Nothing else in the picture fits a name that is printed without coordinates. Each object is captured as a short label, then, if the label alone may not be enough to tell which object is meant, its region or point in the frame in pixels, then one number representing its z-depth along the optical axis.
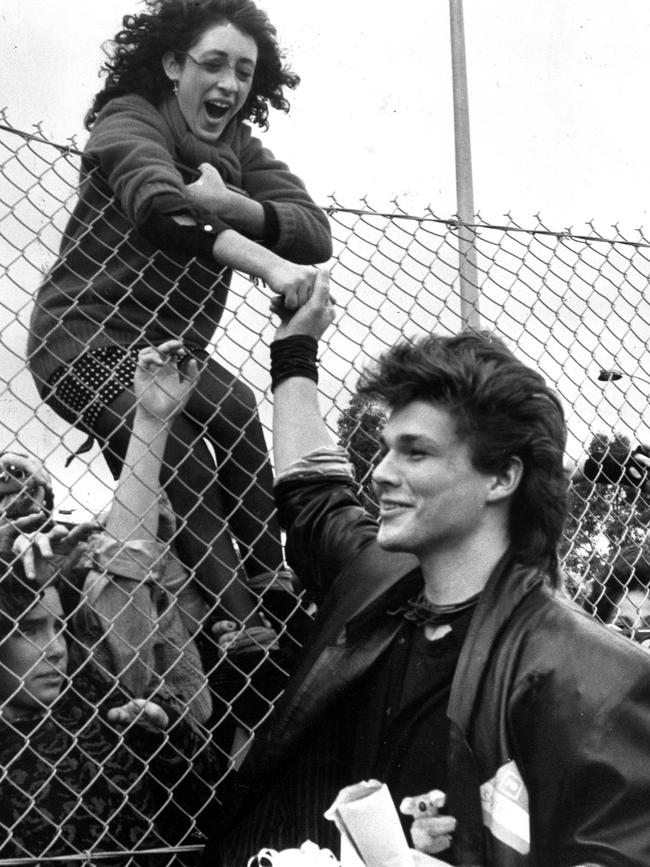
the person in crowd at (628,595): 3.93
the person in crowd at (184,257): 3.10
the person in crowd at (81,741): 2.69
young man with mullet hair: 1.98
